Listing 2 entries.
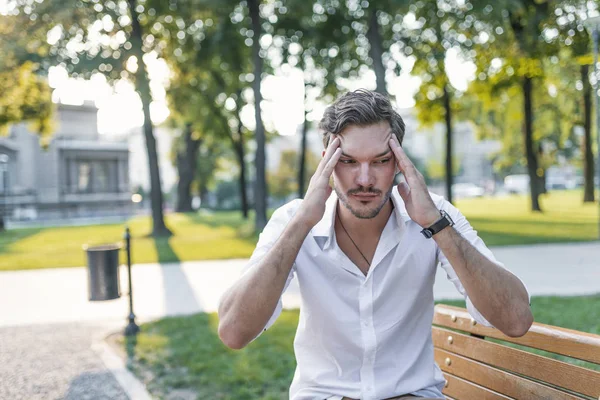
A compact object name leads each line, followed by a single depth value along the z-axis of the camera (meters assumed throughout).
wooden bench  2.29
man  2.36
